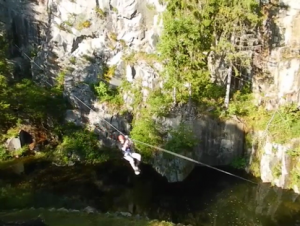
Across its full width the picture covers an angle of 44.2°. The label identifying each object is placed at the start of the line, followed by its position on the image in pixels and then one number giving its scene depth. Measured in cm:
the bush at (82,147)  2791
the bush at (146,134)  2594
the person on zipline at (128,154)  1793
